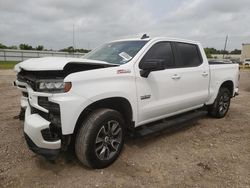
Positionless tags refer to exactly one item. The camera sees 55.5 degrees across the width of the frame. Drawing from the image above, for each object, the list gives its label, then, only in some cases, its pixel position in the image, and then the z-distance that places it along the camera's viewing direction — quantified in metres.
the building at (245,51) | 76.69
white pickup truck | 2.86
